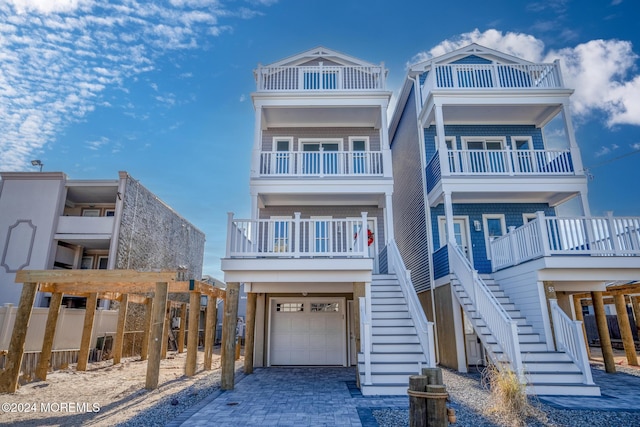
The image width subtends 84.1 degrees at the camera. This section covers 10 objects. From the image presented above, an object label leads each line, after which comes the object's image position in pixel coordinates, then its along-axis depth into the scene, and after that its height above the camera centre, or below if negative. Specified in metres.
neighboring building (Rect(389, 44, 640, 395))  8.78 +3.27
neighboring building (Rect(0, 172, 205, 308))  16.02 +3.92
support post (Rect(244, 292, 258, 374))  10.42 -0.71
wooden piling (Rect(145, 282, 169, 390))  8.22 -0.68
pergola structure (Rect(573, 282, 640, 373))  10.14 -0.18
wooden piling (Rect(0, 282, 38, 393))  8.12 -0.64
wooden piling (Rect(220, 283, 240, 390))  8.24 -0.65
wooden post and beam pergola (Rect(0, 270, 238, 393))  8.26 +0.20
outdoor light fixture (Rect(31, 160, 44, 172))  18.16 +7.48
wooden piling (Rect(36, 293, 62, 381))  9.67 -0.81
